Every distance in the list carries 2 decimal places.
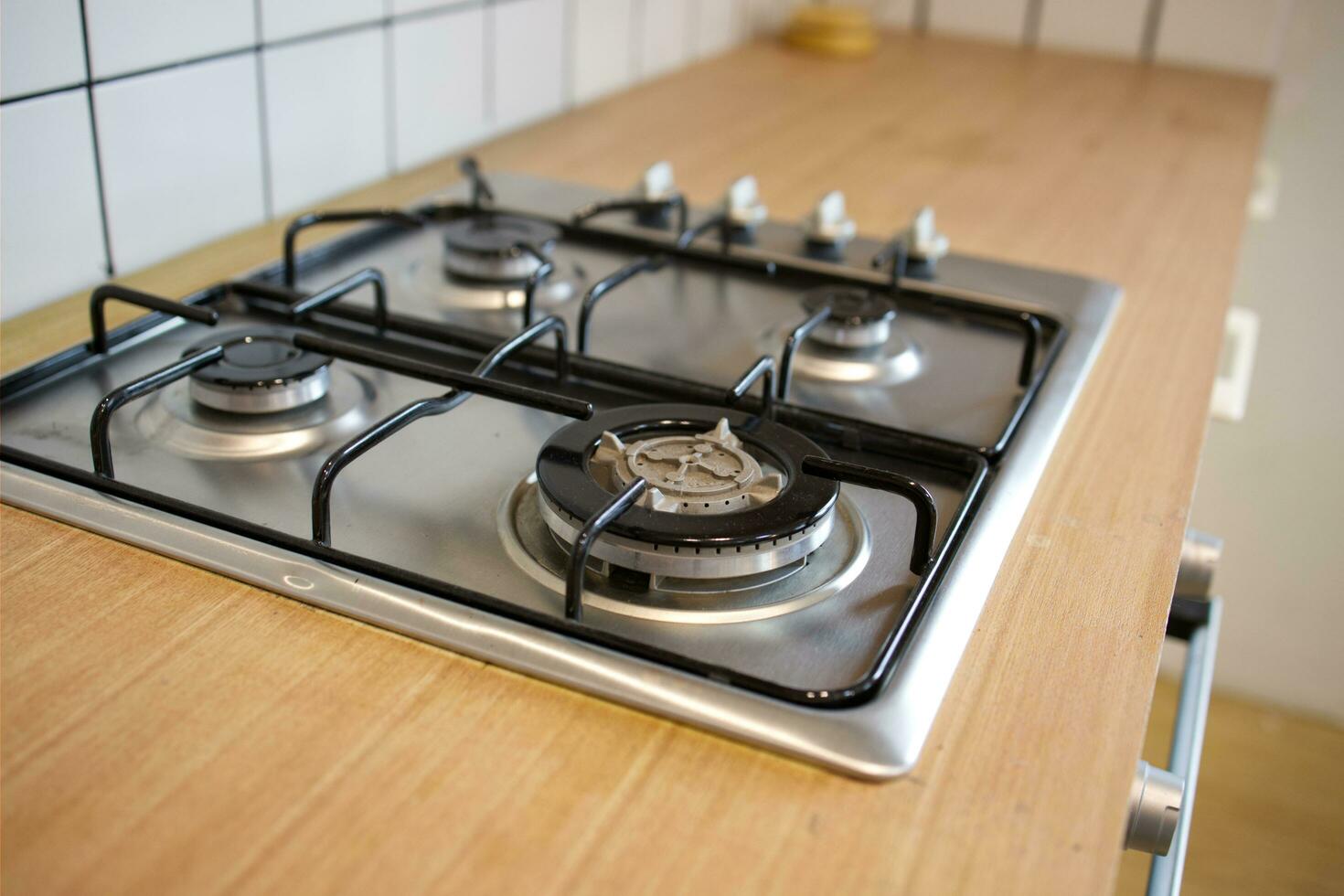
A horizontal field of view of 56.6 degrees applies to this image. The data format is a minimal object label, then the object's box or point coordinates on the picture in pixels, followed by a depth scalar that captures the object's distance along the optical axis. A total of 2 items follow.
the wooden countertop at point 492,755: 0.42
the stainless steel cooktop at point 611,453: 0.53
